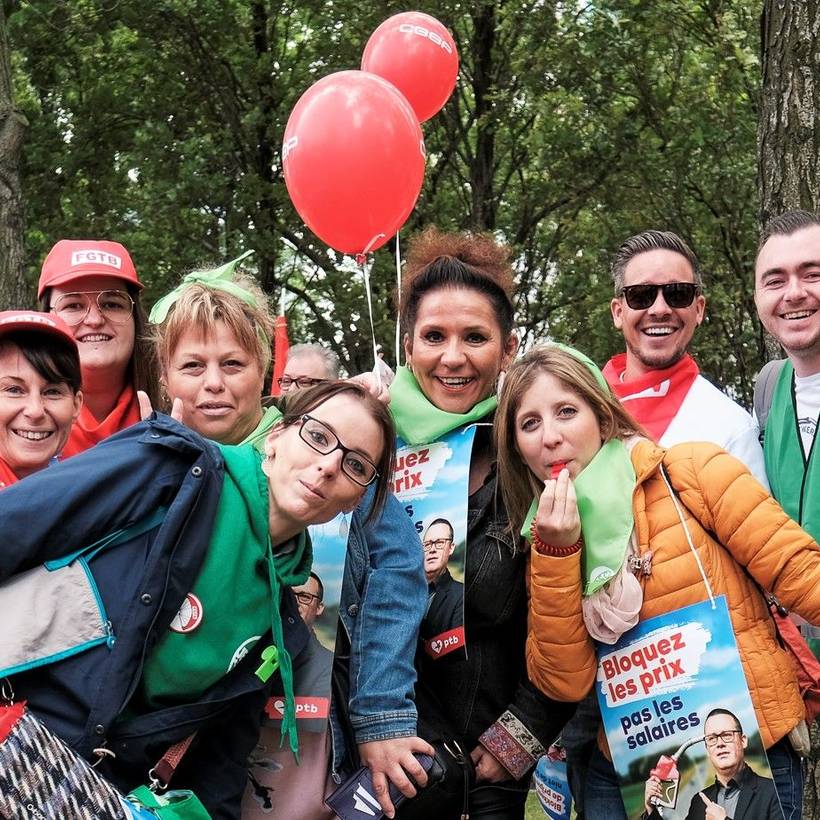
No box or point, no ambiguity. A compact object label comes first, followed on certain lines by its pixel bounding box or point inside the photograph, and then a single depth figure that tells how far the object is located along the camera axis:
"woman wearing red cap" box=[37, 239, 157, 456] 3.41
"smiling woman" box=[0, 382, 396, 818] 2.16
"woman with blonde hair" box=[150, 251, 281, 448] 2.92
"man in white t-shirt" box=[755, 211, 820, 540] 3.35
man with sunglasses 3.61
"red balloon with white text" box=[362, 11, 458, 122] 6.07
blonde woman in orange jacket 2.68
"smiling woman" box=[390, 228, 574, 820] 2.97
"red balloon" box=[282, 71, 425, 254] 3.77
